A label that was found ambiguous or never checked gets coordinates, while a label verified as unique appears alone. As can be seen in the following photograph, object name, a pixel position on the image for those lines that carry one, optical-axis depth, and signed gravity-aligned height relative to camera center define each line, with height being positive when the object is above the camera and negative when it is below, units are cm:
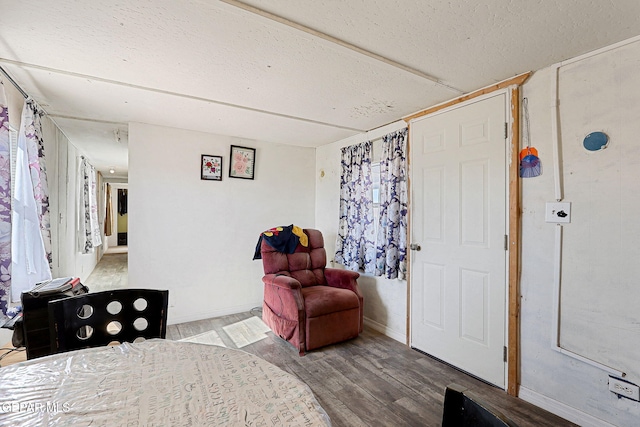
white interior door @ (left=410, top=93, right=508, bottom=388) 225 -19
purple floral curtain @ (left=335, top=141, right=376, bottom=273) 344 +0
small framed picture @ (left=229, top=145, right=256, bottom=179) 379 +66
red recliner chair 276 -83
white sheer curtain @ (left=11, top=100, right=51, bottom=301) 238 +1
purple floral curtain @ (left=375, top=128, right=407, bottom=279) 300 +0
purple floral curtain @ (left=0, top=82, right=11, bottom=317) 189 +1
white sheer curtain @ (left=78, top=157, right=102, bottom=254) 500 +5
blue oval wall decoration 175 +44
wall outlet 162 -97
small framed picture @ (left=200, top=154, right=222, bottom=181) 362 +56
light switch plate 189 +1
